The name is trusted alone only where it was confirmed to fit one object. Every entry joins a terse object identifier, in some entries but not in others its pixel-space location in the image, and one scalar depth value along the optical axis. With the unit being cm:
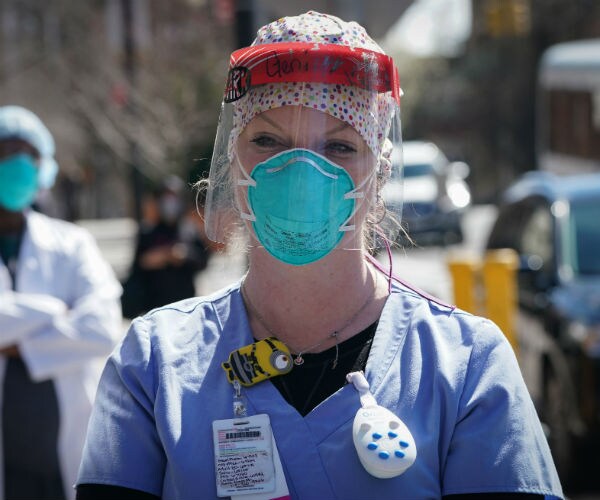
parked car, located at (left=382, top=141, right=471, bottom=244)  2205
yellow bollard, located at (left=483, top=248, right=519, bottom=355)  689
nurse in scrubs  192
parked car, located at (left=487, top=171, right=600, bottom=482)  591
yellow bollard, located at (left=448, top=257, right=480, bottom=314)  724
